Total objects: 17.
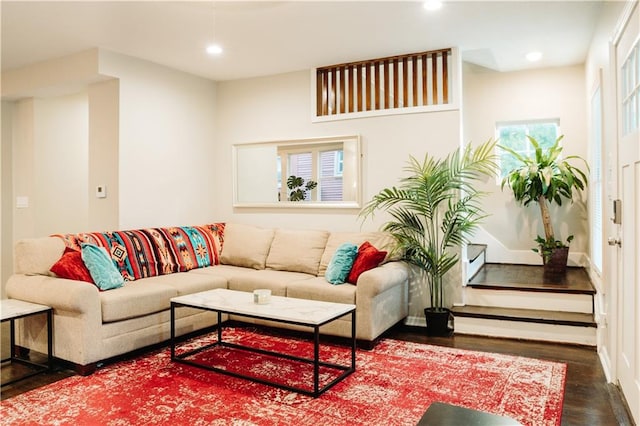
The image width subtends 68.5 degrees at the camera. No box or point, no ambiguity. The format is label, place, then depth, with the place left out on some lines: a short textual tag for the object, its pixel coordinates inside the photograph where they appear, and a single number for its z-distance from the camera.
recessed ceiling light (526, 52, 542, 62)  4.79
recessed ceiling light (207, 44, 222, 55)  4.31
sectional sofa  3.19
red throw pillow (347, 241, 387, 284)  3.96
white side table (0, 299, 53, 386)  3.01
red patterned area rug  2.53
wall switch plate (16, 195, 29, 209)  5.48
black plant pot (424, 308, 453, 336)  4.14
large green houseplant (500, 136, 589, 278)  5.16
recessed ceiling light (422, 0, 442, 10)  3.36
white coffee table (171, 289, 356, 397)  2.85
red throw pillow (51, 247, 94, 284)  3.40
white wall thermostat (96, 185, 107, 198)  4.57
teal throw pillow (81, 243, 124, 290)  3.47
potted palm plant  4.19
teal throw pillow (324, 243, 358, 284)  3.98
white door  2.33
